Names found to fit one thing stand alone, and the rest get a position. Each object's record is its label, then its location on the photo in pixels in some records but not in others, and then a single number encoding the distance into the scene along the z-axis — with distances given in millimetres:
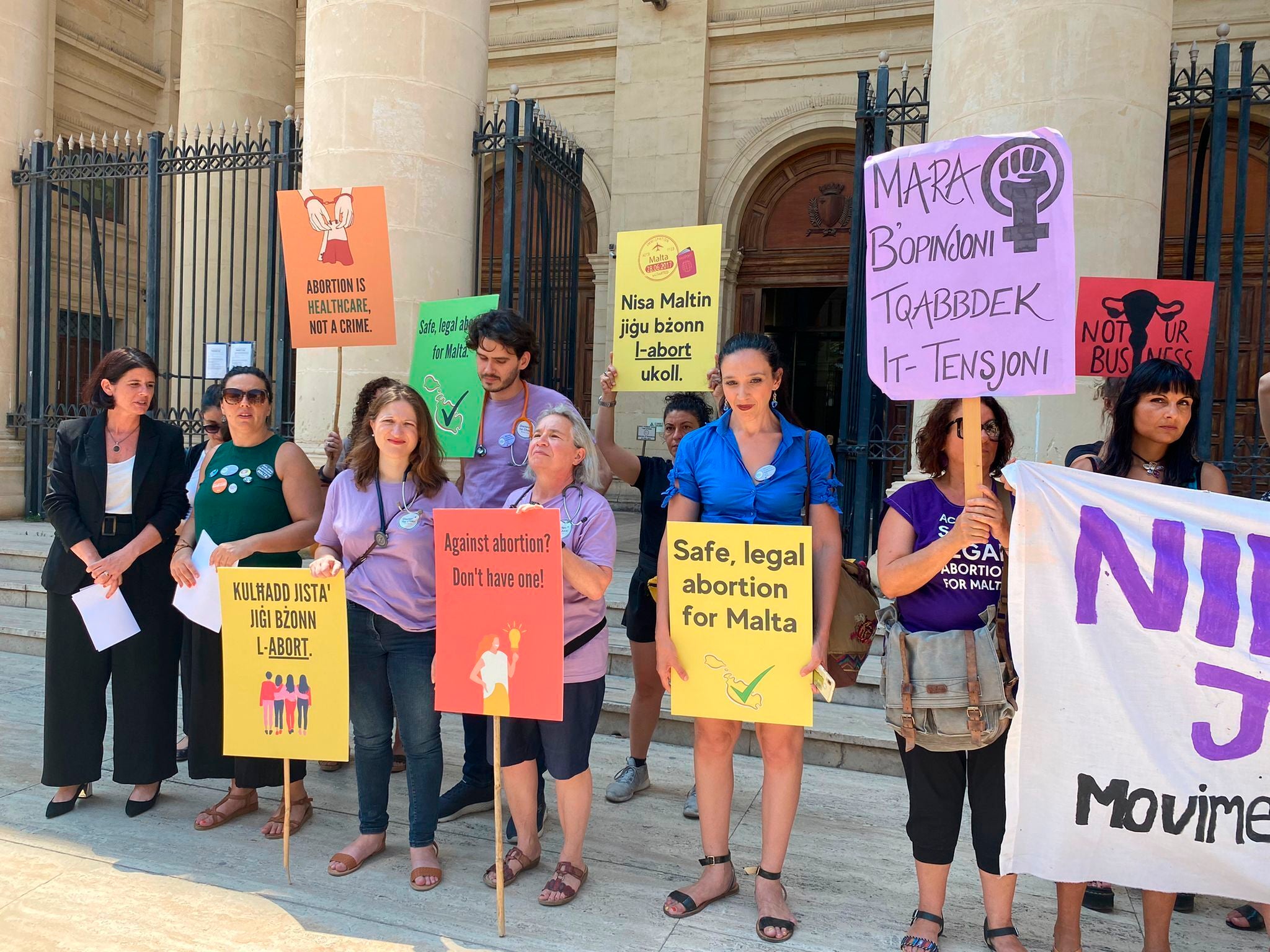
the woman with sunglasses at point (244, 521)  3947
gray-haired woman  3373
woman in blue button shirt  3240
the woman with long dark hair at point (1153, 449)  3023
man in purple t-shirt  4066
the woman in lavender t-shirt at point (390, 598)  3574
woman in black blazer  4082
